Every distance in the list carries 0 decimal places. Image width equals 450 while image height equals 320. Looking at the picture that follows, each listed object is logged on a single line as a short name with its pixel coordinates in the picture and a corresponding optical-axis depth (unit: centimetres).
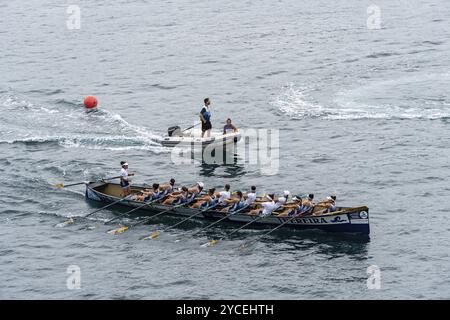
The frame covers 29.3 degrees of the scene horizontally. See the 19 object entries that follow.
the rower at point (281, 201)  5112
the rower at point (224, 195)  5209
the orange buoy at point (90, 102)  7362
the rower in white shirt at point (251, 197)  5169
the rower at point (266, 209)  5078
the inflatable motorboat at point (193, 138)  6272
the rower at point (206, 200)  5225
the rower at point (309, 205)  5028
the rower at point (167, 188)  5394
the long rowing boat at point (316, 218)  4875
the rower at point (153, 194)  5378
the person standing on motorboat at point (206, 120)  6262
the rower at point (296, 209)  5029
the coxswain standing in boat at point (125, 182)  5519
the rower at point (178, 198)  5312
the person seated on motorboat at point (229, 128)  6360
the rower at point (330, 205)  4975
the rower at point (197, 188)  5341
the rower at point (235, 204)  5166
